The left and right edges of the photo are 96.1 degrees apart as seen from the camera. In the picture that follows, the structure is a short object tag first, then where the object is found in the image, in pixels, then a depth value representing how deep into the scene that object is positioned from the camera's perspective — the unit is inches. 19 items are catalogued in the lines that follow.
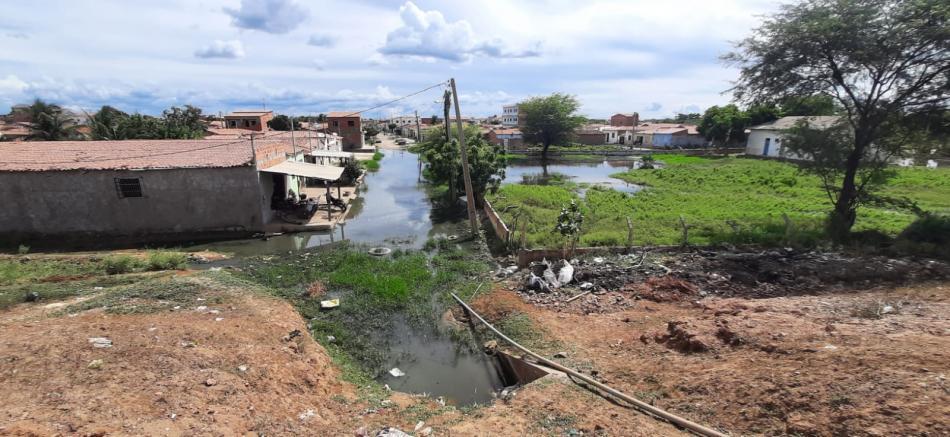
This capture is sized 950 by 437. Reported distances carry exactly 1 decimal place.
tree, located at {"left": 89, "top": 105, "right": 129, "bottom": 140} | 1137.4
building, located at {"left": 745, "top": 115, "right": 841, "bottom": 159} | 1708.9
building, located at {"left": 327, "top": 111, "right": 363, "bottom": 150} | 2305.6
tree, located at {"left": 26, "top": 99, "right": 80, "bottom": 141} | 1107.3
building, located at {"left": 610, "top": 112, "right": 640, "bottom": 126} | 3865.7
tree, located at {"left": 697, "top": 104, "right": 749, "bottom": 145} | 2174.0
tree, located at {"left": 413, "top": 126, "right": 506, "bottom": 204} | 812.0
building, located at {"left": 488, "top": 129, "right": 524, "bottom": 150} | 2524.1
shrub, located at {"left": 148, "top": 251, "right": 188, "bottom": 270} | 477.4
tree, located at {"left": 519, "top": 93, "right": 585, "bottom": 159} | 2149.4
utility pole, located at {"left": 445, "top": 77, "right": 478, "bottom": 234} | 625.9
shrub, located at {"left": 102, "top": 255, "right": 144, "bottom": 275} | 456.4
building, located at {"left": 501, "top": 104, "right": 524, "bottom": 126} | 4754.9
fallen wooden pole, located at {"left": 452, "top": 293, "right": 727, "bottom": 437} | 209.5
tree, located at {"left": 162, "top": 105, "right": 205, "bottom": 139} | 1225.6
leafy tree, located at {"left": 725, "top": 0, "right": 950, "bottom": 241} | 477.7
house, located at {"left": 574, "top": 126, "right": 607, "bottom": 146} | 2817.4
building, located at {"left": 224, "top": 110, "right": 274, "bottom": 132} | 2138.3
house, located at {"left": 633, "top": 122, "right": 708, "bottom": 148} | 2581.2
